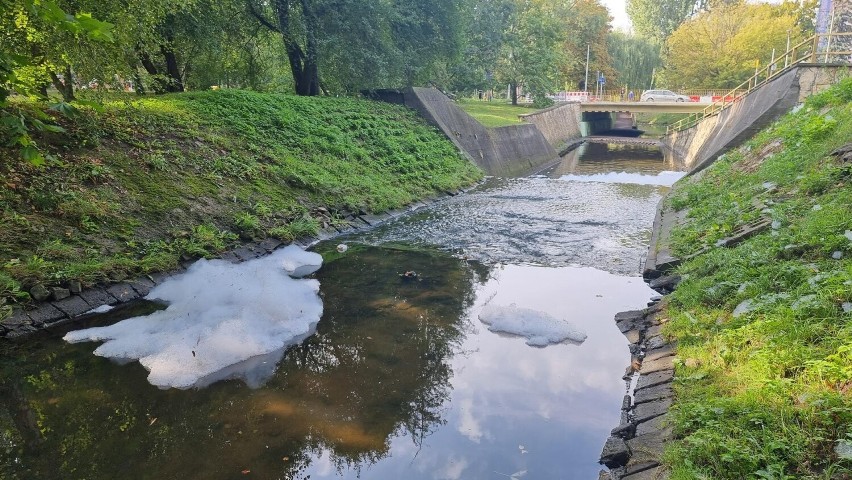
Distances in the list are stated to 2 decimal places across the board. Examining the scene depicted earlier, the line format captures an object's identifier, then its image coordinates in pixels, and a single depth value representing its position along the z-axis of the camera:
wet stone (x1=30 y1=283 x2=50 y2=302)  7.92
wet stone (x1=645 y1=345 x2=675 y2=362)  6.15
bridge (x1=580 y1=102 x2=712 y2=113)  44.89
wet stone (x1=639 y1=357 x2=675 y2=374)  5.82
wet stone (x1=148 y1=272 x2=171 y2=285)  9.42
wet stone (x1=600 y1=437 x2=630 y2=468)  4.77
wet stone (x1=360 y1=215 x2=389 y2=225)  15.24
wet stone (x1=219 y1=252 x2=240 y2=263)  10.79
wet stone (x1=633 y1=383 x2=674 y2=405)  5.23
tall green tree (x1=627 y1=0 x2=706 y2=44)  73.38
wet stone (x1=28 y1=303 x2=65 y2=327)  7.76
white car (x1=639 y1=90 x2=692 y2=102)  48.49
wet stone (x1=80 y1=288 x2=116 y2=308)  8.45
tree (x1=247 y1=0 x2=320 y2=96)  21.08
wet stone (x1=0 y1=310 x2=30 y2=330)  7.45
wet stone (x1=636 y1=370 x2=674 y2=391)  5.54
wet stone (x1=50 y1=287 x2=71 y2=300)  8.13
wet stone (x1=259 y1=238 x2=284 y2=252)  11.73
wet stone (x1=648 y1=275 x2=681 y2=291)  8.90
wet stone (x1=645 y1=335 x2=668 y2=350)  6.54
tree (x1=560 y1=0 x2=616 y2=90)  60.81
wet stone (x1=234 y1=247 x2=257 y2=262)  11.03
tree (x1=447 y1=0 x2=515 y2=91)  38.91
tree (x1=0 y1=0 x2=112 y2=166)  2.99
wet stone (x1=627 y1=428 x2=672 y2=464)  4.42
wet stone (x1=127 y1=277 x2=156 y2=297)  9.09
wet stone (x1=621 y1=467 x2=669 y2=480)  4.04
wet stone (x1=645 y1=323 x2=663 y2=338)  7.05
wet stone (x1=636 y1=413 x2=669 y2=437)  4.70
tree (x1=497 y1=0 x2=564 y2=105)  46.00
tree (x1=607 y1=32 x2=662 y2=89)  64.88
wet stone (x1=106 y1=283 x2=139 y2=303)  8.77
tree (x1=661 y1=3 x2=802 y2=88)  46.38
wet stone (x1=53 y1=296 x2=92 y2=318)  8.11
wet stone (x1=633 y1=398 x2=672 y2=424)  5.00
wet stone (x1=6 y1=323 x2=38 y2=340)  7.41
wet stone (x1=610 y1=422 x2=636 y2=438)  5.07
